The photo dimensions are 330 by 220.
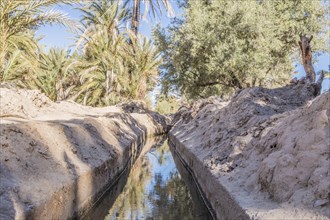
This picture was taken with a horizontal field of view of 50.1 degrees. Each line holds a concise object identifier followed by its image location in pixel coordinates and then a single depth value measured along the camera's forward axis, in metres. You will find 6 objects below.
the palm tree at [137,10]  24.72
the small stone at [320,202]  2.88
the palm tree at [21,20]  8.55
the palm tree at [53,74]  16.95
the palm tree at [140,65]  22.89
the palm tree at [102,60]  20.31
